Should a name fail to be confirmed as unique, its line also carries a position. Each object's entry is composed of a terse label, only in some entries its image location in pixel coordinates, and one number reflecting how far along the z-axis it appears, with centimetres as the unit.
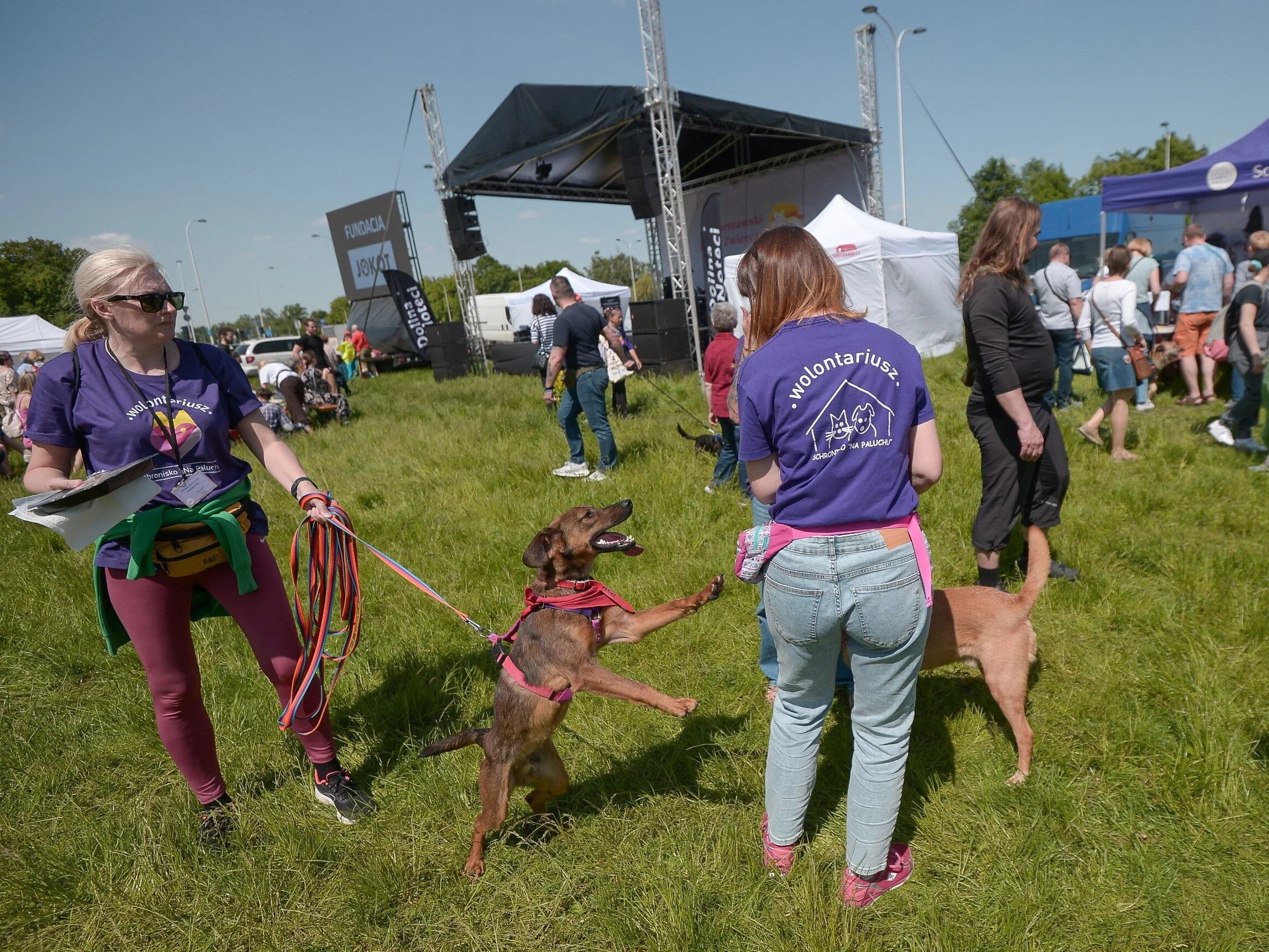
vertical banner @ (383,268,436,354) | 1972
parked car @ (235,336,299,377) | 2730
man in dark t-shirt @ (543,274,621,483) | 708
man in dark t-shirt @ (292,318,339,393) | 1321
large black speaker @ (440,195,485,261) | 1705
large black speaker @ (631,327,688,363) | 1388
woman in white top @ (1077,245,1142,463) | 626
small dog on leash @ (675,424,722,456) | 694
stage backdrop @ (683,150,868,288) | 1936
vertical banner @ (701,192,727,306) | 1495
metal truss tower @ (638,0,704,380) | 1220
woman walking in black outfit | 330
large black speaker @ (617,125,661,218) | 1335
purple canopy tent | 1101
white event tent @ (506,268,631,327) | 2216
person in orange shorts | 813
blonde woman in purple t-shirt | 230
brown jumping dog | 254
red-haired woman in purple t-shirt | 180
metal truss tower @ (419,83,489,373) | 1689
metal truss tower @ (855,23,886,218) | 1731
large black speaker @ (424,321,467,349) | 1836
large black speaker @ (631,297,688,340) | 1377
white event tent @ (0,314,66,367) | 2269
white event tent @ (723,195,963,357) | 1352
